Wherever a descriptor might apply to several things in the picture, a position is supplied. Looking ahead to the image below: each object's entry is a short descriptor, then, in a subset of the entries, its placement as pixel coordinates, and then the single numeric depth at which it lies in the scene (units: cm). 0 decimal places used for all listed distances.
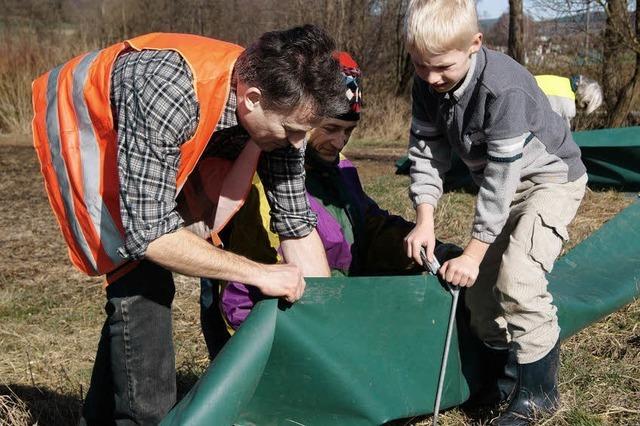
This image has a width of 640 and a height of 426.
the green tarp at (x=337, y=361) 222
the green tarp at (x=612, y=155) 660
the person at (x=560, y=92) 662
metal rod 264
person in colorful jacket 318
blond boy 263
